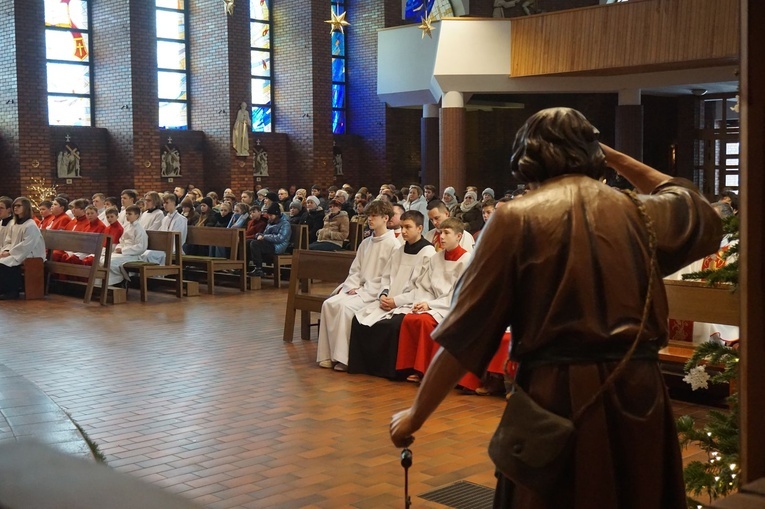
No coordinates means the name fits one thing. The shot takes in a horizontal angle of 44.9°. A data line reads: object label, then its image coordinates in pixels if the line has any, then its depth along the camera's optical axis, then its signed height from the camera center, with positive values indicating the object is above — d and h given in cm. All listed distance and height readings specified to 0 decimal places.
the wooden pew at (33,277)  1293 -111
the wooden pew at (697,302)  586 -70
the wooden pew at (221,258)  1374 -87
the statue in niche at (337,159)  2650 +104
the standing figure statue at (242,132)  2356 +164
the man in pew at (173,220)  1494 -37
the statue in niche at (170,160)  2273 +91
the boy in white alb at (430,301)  755 -89
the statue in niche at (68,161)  2092 +83
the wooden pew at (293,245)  1441 -80
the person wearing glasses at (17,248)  1295 -71
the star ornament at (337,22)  2100 +402
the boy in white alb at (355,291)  808 -88
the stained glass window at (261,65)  2573 +368
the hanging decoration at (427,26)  1888 +347
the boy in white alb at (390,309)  779 -98
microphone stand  247 -71
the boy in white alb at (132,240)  1335 -62
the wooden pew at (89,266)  1238 -90
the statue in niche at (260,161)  2489 +95
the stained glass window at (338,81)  2700 +335
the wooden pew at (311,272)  906 -76
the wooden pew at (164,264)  1280 -95
